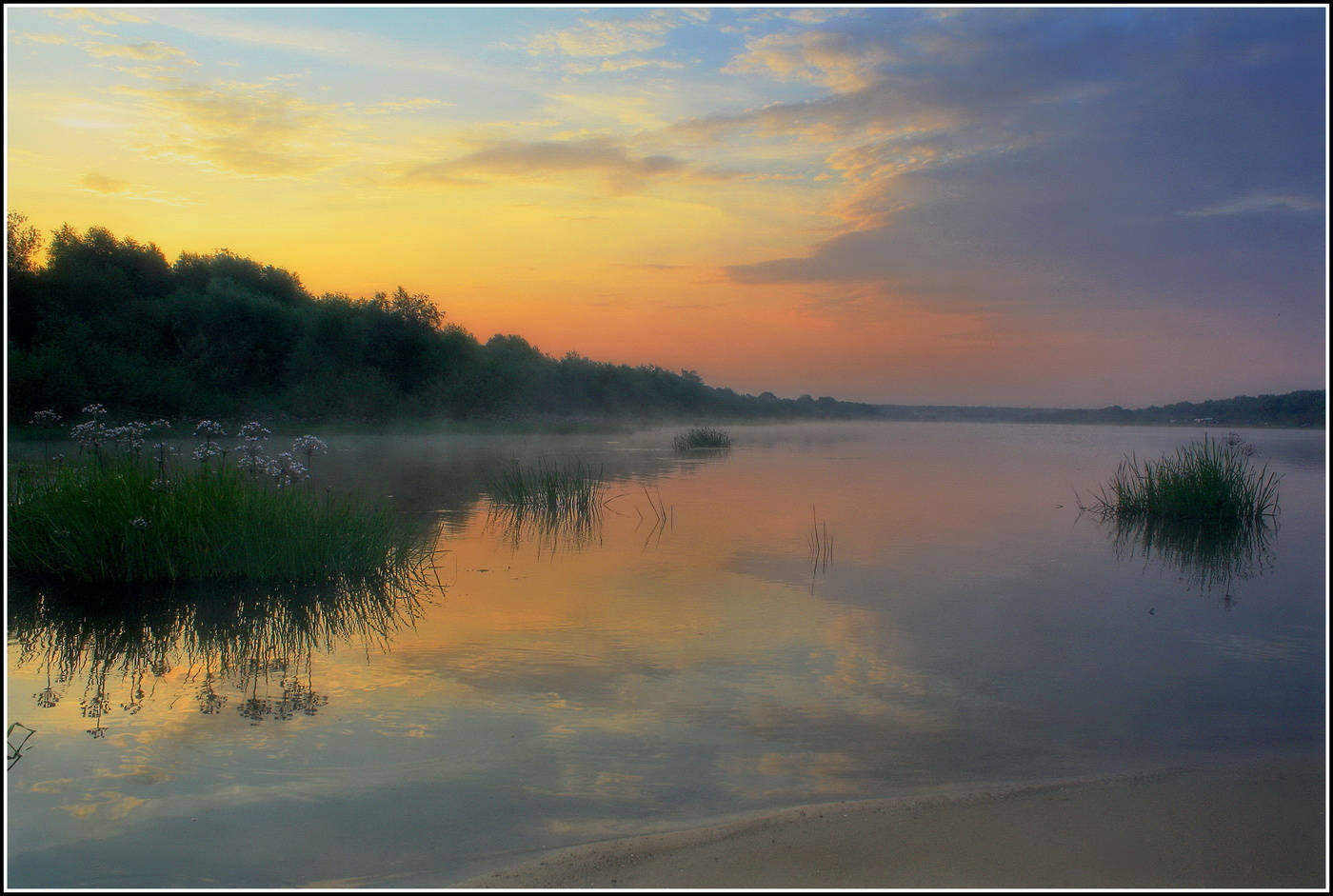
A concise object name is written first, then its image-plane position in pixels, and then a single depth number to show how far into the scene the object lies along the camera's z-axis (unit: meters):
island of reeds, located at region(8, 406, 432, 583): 7.29
